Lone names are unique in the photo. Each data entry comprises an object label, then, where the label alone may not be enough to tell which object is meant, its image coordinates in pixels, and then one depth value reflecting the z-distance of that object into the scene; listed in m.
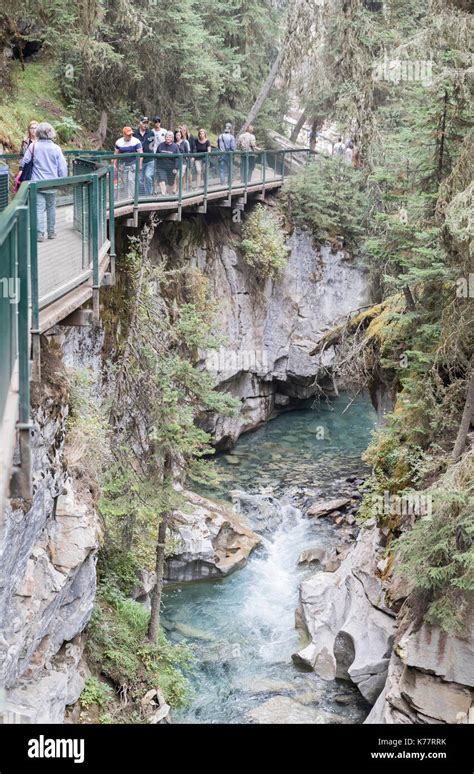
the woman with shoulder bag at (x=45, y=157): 10.20
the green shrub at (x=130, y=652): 12.44
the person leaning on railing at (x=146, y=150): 16.39
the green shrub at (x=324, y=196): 27.98
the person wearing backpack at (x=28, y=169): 10.59
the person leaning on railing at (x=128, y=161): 15.22
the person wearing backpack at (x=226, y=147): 22.31
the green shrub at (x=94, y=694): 11.13
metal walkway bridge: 5.38
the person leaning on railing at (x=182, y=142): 19.97
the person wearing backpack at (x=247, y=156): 24.16
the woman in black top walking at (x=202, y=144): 21.07
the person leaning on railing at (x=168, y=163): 17.20
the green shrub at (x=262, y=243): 25.86
